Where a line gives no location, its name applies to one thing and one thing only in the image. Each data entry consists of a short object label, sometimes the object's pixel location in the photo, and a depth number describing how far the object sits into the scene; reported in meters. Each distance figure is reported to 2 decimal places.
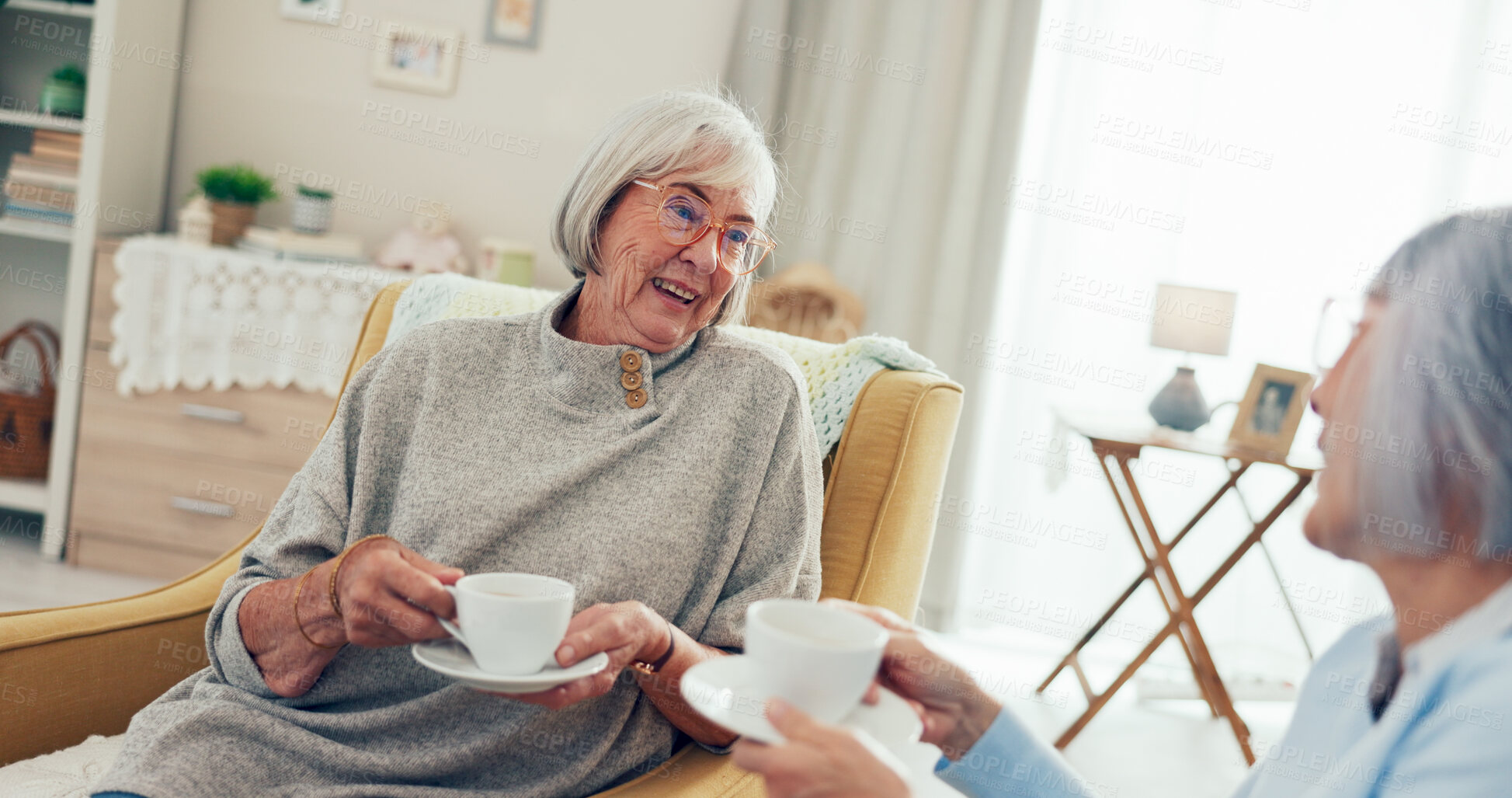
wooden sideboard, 2.88
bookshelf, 2.86
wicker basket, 3.00
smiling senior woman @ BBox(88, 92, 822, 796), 1.11
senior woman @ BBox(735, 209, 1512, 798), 0.63
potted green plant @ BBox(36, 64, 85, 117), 2.91
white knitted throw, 1.52
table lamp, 2.67
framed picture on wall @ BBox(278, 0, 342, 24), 3.20
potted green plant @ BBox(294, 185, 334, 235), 3.00
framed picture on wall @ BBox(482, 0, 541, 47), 3.20
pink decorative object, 3.08
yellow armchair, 1.18
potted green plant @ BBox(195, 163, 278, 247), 2.98
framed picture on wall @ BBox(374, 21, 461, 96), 3.19
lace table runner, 2.83
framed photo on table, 2.65
